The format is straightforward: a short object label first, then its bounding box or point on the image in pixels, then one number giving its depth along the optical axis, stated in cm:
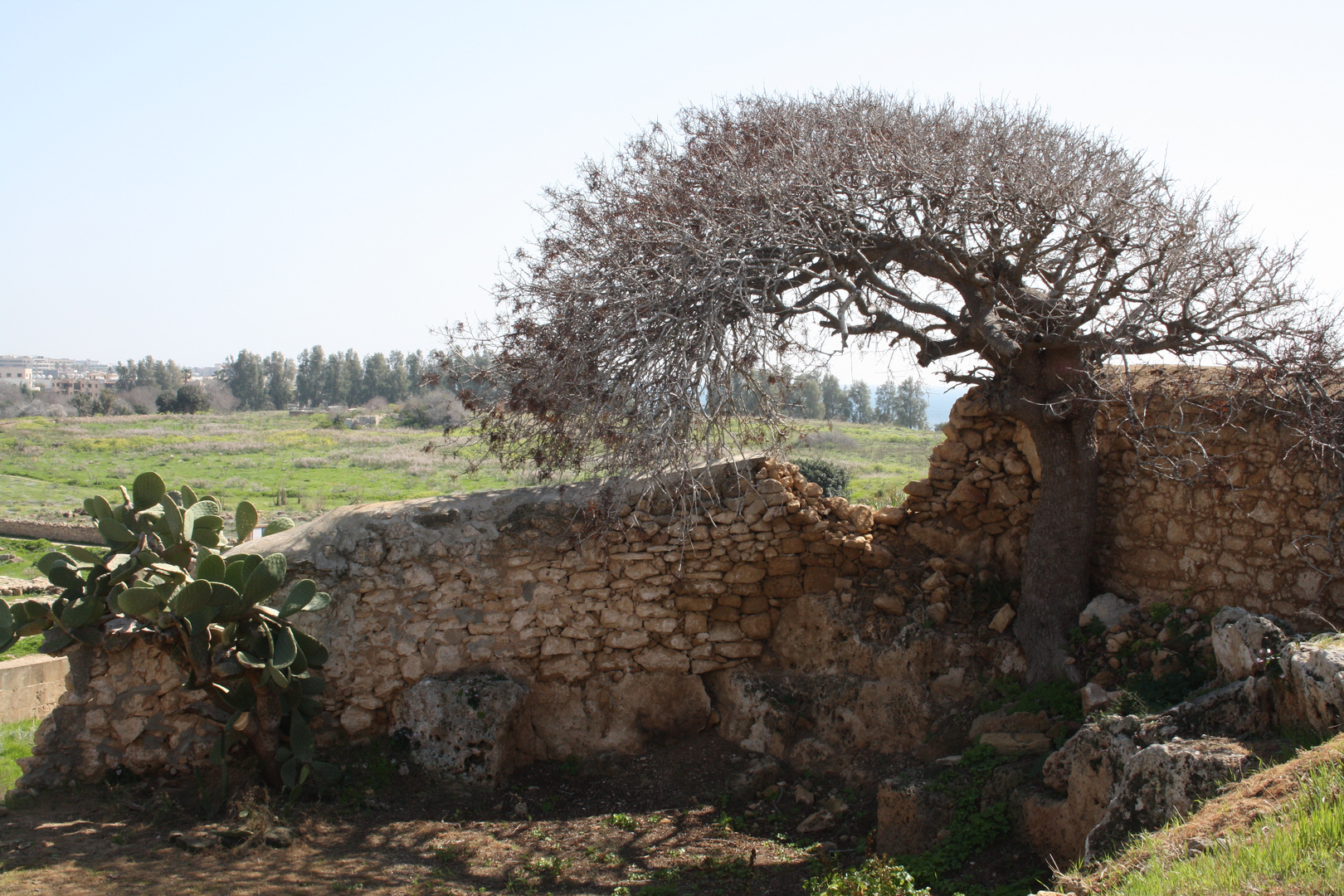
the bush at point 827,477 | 1256
